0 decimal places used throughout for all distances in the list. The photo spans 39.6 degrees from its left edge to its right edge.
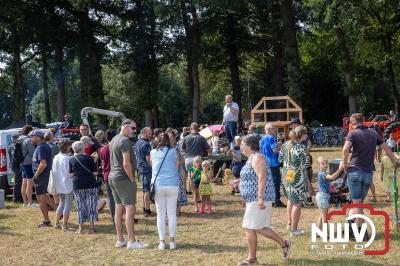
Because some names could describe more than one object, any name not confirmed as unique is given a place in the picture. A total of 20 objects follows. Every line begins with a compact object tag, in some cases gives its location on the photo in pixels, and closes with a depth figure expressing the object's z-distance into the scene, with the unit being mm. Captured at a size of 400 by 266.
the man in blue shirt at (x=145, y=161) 9992
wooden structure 20956
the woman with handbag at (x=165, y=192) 7809
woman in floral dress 8102
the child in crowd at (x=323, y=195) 8000
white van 13094
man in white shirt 14764
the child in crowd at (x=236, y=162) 13188
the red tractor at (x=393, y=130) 17703
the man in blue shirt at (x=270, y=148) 10523
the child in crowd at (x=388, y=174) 9025
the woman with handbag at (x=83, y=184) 9219
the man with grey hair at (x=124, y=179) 7762
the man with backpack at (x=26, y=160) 12000
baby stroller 10789
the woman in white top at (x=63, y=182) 9586
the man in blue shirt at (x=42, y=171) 9953
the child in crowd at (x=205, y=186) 10641
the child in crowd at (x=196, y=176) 11086
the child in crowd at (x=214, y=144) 15839
